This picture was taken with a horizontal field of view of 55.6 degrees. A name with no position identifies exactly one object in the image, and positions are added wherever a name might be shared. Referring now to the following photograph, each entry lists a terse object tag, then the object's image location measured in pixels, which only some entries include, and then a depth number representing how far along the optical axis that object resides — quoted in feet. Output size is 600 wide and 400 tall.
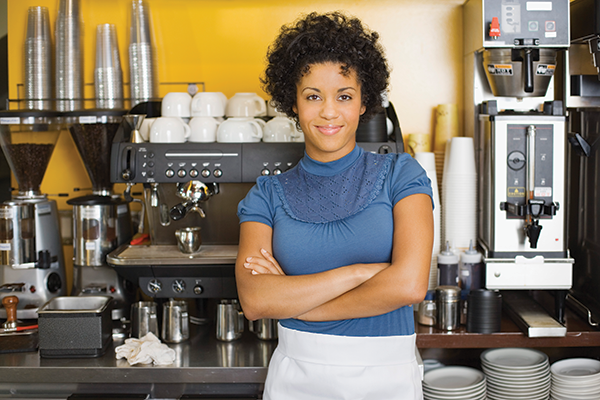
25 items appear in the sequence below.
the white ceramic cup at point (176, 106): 7.28
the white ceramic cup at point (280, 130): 6.96
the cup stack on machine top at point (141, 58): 8.40
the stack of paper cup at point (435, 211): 7.55
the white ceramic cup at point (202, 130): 7.00
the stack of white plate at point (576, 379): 7.09
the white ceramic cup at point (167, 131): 6.84
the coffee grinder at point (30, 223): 7.45
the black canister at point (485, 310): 6.88
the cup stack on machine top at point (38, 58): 8.46
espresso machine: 6.68
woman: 4.50
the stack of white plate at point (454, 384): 6.97
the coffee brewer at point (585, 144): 7.08
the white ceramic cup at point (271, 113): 7.46
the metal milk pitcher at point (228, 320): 6.91
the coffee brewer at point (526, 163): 6.92
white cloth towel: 6.28
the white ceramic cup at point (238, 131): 6.85
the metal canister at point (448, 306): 6.98
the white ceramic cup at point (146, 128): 7.21
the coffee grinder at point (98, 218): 7.45
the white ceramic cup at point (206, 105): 7.29
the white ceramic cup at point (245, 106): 7.36
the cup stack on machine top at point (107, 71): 8.55
